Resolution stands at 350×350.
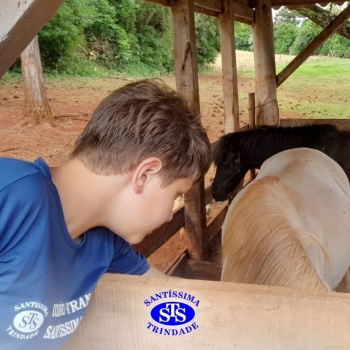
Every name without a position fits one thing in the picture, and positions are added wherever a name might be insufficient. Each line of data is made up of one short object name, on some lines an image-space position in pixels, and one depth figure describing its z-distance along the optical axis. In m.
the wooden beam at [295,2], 5.16
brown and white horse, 1.58
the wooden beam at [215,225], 4.28
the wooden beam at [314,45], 5.59
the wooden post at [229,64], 4.19
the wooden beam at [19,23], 0.80
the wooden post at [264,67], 5.39
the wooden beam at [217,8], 3.47
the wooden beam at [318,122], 5.43
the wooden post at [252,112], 5.55
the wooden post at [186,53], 3.09
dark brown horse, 3.97
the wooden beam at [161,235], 2.98
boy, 0.79
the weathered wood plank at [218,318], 0.85
